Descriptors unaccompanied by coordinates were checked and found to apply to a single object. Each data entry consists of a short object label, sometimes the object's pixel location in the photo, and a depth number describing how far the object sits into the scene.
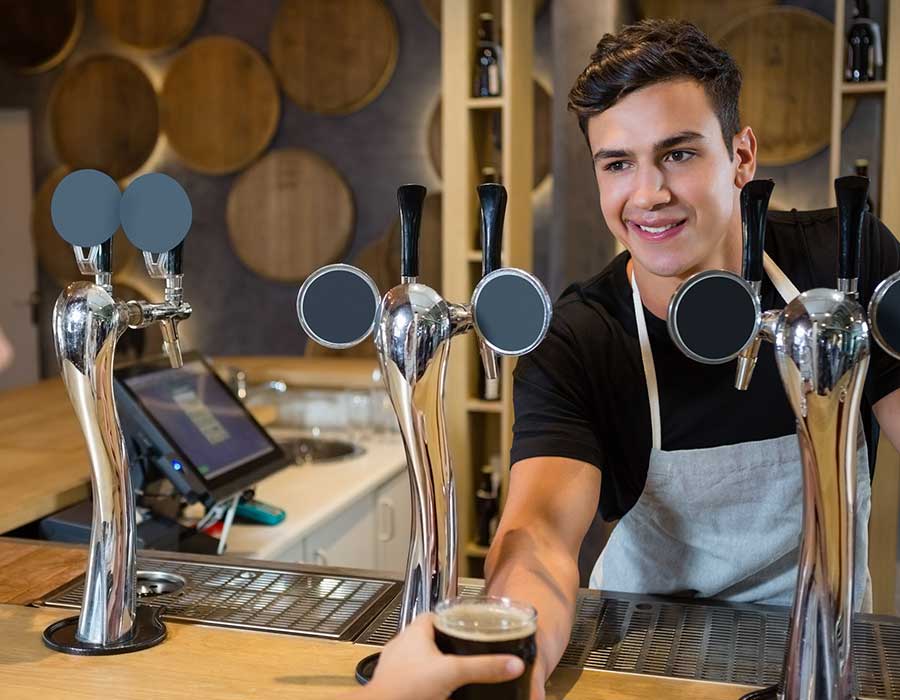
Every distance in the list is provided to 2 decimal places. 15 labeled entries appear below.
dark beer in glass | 0.96
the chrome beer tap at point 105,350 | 1.33
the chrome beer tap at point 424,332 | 1.16
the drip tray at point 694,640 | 1.27
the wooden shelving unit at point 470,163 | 3.74
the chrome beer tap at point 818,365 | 1.02
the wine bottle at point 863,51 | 3.48
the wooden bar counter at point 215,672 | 1.21
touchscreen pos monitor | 2.19
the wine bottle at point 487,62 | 3.83
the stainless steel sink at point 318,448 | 3.64
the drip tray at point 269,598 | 1.44
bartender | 1.55
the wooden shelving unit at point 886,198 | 3.35
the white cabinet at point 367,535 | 2.75
